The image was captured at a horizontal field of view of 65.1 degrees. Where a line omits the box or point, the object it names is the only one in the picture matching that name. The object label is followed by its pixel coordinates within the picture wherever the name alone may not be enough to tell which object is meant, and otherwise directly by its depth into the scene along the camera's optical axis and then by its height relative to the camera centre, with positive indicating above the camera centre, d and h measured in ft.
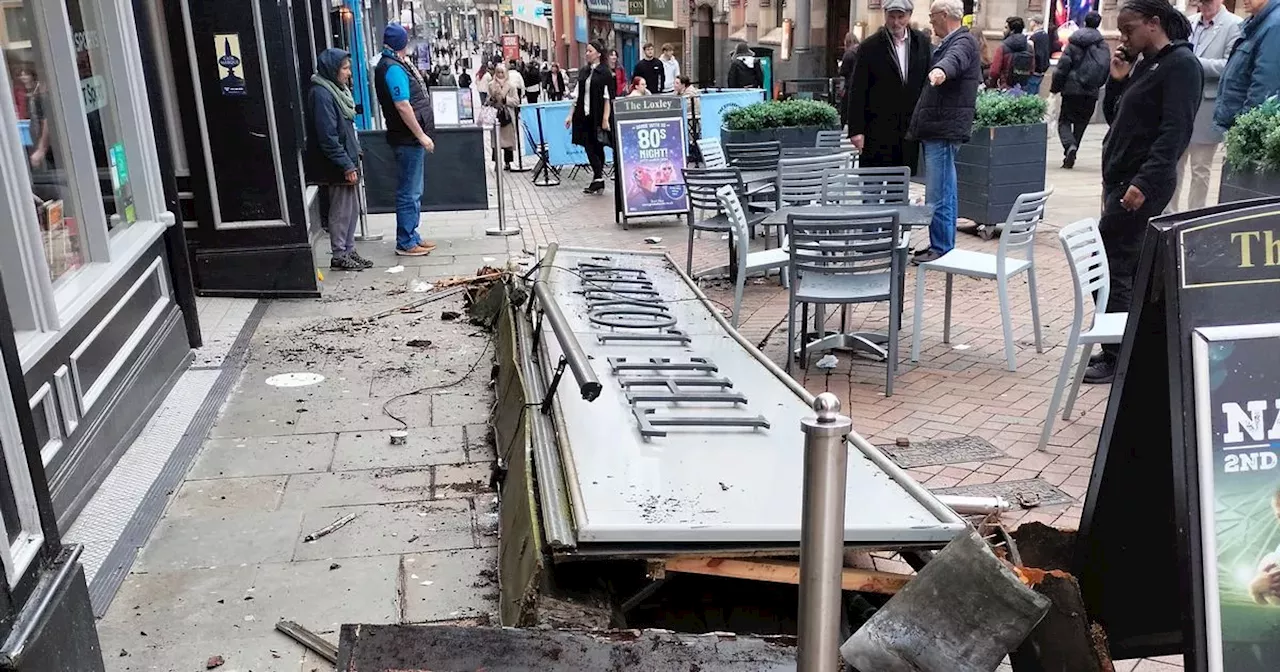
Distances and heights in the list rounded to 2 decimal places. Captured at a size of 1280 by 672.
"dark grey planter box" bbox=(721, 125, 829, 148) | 34.45 -2.57
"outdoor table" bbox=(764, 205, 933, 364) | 19.80 -5.22
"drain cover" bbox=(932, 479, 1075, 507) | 13.98 -6.05
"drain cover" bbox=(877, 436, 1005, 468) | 15.37 -6.04
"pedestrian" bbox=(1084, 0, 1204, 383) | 16.37 -1.29
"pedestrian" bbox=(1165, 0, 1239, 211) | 26.66 -1.13
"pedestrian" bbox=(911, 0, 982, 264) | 23.52 -1.24
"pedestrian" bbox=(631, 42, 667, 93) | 55.11 -0.53
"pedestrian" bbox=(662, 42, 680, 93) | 64.49 -0.46
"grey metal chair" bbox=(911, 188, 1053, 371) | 19.25 -4.07
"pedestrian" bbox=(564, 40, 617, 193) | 41.50 -1.73
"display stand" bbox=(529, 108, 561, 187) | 47.29 -4.66
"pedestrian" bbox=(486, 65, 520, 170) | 52.24 -2.01
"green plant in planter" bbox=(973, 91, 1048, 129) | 29.94 -1.76
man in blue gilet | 29.04 -1.49
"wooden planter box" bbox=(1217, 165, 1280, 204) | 19.92 -2.84
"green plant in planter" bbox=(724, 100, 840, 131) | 34.55 -1.92
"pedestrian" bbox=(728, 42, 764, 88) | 63.26 -0.85
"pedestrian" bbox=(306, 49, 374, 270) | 27.04 -1.92
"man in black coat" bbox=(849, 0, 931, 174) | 24.99 -0.76
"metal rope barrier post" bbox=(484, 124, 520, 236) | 34.12 -4.78
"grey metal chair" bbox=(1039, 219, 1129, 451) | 15.49 -3.86
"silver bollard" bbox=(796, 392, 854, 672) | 5.91 -2.80
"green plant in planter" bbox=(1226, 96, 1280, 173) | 19.58 -1.91
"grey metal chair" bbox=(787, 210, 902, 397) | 17.97 -3.59
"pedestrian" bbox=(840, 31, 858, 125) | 44.90 -0.16
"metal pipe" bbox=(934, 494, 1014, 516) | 10.42 -4.61
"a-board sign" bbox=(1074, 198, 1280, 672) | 7.37 -2.72
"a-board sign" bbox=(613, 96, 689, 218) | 34.42 -3.06
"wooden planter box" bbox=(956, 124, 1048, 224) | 29.68 -3.34
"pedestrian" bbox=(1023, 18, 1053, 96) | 47.73 -0.21
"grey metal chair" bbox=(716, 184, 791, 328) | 21.54 -4.21
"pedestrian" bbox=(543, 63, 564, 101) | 83.41 -1.52
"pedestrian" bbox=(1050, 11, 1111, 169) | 40.32 -1.15
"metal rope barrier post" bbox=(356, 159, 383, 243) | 31.63 -4.83
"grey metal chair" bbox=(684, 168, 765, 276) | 27.12 -3.30
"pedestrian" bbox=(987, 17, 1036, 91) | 45.78 -0.48
